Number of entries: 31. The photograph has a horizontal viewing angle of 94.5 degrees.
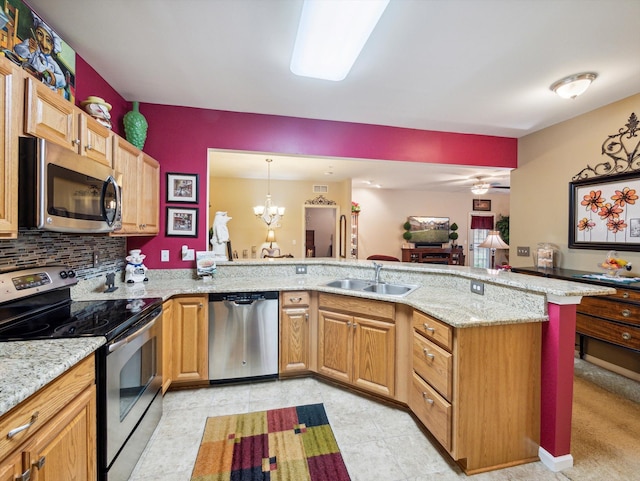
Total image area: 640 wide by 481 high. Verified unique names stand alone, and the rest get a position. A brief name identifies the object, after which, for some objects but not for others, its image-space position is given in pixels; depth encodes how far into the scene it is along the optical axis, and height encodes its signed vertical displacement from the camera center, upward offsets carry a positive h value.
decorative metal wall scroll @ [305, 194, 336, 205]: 7.47 +0.97
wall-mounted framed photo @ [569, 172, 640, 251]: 2.74 +0.30
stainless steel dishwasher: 2.54 -0.85
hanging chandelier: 5.79 +0.52
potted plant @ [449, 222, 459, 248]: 8.09 +0.18
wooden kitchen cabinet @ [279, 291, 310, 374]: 2.66 -0.84
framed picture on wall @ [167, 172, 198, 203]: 2.99 +0.51
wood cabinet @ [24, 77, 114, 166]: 1.38 +0.62
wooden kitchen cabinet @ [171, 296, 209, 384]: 2.46 -0.85
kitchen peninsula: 1.65 -0.67
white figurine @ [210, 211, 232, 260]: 3.21 +0.02
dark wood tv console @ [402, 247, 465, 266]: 7.78 -0.39
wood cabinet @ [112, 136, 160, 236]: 2.24 +0.42
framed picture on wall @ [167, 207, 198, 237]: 3.00 +0.16
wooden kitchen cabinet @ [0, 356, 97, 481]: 0.88 -0.68
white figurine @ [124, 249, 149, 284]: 2.64 -0.28
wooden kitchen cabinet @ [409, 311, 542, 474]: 1.64 -0.88
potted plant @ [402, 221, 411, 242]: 7.95 +0.25
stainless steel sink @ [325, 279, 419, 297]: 2.68 -0.44
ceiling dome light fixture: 2.34 +1.28
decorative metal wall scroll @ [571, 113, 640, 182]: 2.70 +0.87
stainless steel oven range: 1.37 -0.52
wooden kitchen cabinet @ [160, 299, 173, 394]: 2.30 -0.85
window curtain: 8.55 +0.55
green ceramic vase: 2.63 +0.99
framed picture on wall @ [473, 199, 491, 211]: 8.59 +1.07
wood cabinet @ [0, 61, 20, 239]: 1.23 +0.35
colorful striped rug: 1.64 -1.30
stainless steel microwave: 1.32 +0.24
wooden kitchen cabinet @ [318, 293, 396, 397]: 2.28 -0.84
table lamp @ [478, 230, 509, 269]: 4.02 -0.01
